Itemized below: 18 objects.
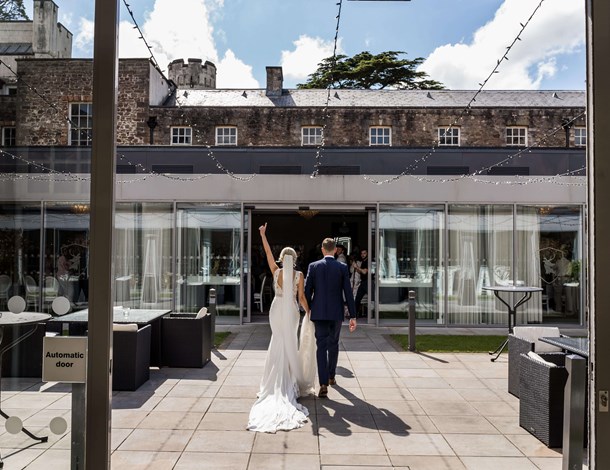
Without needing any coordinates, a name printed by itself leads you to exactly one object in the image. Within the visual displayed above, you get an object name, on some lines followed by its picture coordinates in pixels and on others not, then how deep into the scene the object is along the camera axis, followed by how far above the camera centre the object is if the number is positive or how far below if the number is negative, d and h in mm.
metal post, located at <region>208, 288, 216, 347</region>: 8366 -947
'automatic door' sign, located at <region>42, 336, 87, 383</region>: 2246 -442
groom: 6180 -585
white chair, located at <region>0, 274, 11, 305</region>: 2410 -163
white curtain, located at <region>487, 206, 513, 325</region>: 11930 +5
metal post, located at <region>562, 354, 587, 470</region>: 3426 -1007
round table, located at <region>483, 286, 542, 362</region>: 8452 -562
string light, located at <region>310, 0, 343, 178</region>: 4281 +2232
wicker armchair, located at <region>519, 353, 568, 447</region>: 4465 -1234
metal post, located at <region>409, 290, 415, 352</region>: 8766 -1121
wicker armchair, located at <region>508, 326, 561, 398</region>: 5758 -984
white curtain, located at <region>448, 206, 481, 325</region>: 11945 -110
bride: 5449 -1110
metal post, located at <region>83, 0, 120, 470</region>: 2223 +7
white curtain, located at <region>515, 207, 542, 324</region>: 11930 +118
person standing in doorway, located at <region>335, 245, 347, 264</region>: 12320 -42
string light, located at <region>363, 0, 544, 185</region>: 5431 +2326
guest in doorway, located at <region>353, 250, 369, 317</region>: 12359 -554
